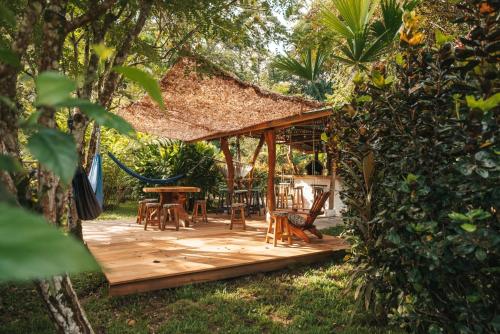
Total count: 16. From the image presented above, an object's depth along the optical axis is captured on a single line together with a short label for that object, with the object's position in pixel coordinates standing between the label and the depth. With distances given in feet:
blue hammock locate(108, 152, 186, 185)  21.07
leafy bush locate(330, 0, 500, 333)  5.32
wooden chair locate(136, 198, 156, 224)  22.95
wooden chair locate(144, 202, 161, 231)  20.70
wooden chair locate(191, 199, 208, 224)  23.70
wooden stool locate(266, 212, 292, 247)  15.83
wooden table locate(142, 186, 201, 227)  21.16
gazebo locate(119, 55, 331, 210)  15.21
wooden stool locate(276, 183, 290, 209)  33.22
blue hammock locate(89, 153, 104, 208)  16.18
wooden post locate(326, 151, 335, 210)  28.89
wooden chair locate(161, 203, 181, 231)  20.08
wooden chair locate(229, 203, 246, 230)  19.63
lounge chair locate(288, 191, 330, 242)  16.20
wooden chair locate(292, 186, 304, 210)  31.82
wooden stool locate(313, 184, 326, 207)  29.07
